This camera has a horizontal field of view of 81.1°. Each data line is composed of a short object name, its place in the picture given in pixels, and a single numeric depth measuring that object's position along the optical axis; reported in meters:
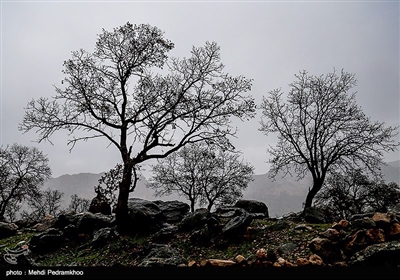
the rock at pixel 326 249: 7.49
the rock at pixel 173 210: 17.70
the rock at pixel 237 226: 11.21
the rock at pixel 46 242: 13.05
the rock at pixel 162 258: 8.17
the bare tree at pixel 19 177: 31.06
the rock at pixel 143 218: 14.26
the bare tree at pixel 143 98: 15.43
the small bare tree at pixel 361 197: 24.08
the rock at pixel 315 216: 15.26
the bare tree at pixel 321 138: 17.98
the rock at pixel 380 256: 6.50
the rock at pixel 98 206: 21.23
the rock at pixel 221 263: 7.28
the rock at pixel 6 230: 18.67
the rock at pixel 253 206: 21.07
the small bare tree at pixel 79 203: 54.19
